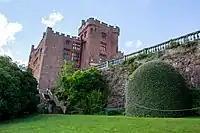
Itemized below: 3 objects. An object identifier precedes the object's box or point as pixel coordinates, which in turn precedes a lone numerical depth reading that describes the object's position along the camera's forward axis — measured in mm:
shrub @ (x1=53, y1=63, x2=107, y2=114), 10545
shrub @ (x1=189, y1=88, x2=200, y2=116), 7703
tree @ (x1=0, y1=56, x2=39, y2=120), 8741
